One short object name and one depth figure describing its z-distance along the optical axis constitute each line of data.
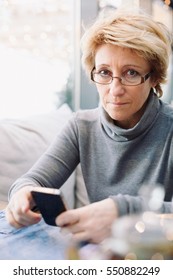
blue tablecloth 0.66
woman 0.72
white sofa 1.02
